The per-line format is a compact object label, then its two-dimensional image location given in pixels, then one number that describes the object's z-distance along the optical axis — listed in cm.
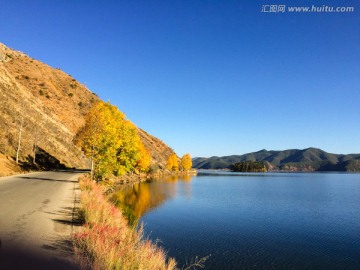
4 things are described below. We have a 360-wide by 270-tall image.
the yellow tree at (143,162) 8368
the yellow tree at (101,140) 3597
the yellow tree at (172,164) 14925
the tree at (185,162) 17488
